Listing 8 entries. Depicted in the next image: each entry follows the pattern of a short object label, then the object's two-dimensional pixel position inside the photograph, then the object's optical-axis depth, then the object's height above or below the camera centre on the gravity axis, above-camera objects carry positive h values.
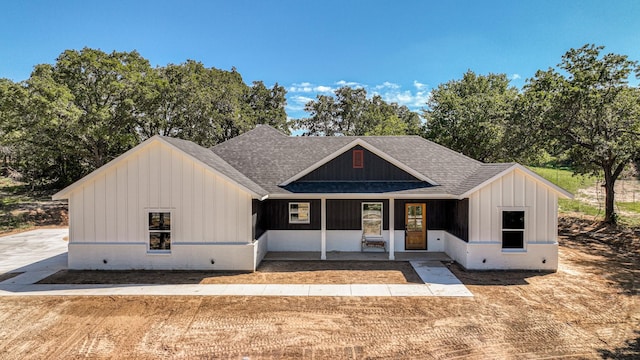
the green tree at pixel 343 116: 44.84 +8.89
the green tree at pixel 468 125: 27.91 +4.98
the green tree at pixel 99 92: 24.05 +6.67
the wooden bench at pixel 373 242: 14.13 -2.71
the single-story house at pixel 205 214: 11.63 -1.25
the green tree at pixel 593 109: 18.05 +4.01
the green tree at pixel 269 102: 42.97 +10.68
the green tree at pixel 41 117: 20.95 +4.24
